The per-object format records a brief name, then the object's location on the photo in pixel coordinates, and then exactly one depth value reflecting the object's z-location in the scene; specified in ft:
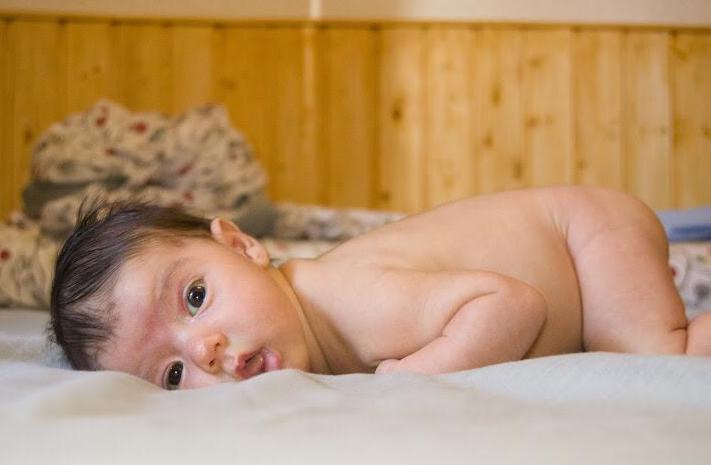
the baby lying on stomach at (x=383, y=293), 3.70
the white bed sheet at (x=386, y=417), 2.11
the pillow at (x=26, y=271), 5.01
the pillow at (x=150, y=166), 5.60
